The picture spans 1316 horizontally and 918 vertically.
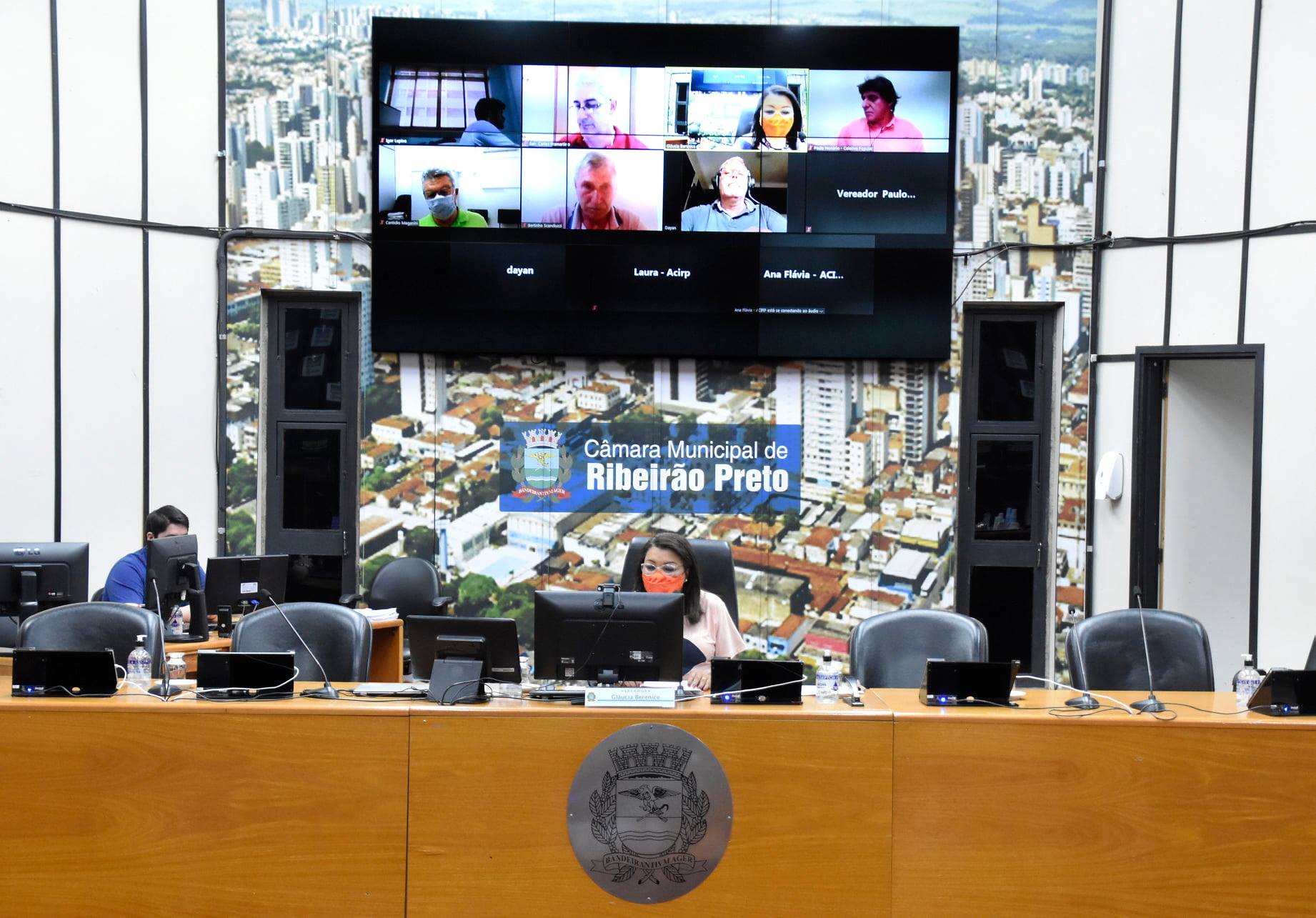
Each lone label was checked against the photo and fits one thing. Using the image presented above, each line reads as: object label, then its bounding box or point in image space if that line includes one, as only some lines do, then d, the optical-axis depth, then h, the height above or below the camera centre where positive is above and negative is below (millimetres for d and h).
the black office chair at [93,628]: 4176 -762
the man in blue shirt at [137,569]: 5445 -710
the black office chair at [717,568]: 5246 -641
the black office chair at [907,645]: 4211 -785
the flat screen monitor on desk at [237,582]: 5547 -787
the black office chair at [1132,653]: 4227 -804
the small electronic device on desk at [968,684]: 3379 -739
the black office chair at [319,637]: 4188 -786
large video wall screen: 6762 +1397
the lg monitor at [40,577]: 4895 -676
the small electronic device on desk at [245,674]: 3418 -756
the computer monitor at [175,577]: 5207 -712
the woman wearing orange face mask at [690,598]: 4406 -665
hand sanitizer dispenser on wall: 6695 -253
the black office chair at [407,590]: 6512 -944
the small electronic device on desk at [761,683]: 3367 -744
